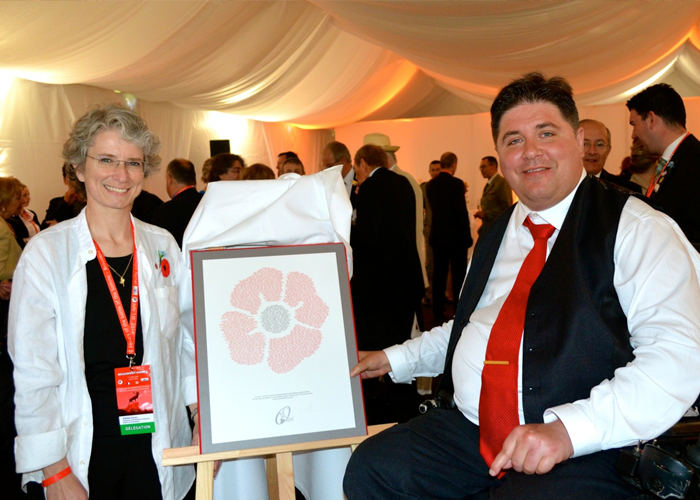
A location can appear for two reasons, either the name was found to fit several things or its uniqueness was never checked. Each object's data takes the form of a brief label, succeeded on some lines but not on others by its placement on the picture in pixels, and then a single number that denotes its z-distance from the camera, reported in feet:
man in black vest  4.51
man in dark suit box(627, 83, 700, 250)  9.80
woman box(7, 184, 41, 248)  15.81
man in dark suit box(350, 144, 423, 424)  13.32
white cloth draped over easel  6.74
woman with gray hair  5.48
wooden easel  5.61
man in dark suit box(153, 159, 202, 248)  12.00
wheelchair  3.99
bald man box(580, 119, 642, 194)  12.50
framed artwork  5.82
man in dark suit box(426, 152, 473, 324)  22.43
